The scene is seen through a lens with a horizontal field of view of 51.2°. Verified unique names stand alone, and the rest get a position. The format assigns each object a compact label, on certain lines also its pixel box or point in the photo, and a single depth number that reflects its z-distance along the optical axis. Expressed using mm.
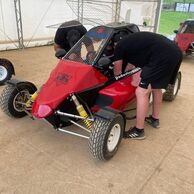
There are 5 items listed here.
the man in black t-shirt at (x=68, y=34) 3444
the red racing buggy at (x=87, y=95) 2204
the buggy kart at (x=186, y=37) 6369
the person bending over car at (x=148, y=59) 2391
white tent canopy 6923
